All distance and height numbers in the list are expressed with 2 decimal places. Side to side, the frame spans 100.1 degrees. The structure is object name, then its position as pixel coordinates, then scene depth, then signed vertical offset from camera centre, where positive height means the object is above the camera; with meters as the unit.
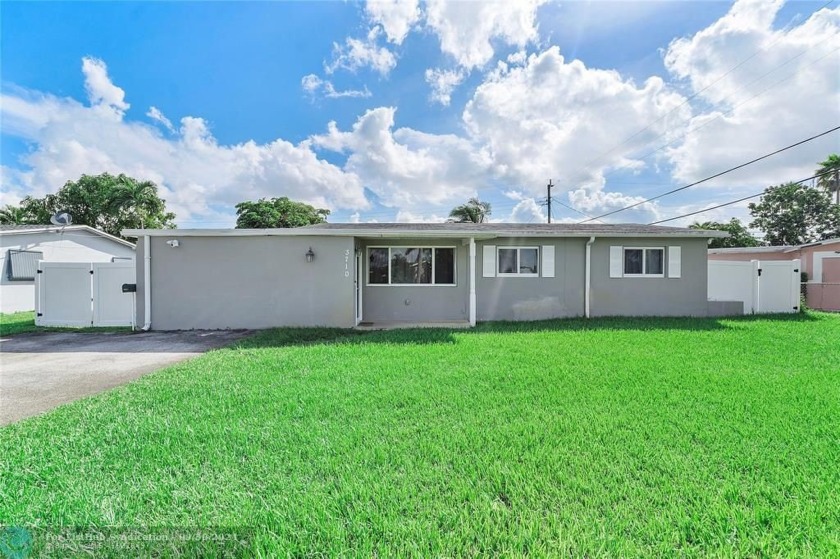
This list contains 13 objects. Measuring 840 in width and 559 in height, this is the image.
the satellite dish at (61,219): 14.43 +2.37
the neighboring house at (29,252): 13.68 +1.03
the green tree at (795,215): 26.78 +5.08
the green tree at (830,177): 22.98 +7.14
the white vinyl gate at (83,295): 9.94 -0.53
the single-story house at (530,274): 10.35 +0.11
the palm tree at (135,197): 24.80 +5.64
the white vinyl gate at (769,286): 11.36 -0.24
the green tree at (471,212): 25.45 +4.79
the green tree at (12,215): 26.45 +4.64
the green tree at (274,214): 30.70 +5.78
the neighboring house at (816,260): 13.52 +0.82
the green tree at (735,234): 28.69 +3.68
